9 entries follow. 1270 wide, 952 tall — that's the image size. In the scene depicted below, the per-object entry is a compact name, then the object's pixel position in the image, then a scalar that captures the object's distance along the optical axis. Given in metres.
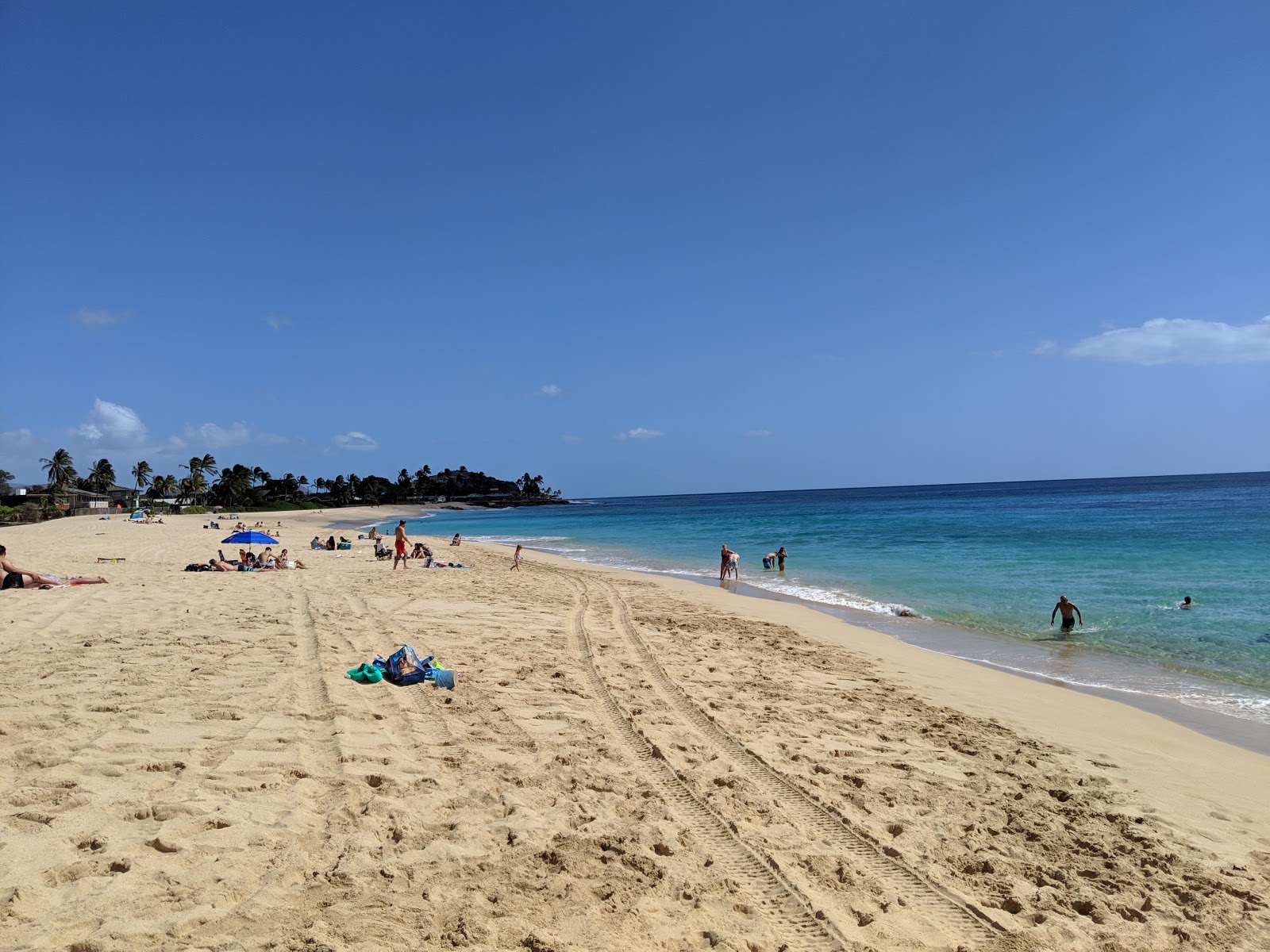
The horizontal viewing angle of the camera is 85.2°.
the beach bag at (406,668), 7.20
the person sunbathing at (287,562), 19.91
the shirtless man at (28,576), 13.18
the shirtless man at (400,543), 19.94
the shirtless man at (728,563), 21.77
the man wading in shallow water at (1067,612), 13.35
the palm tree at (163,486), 106.94
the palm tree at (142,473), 106.06
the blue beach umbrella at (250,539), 24.28
